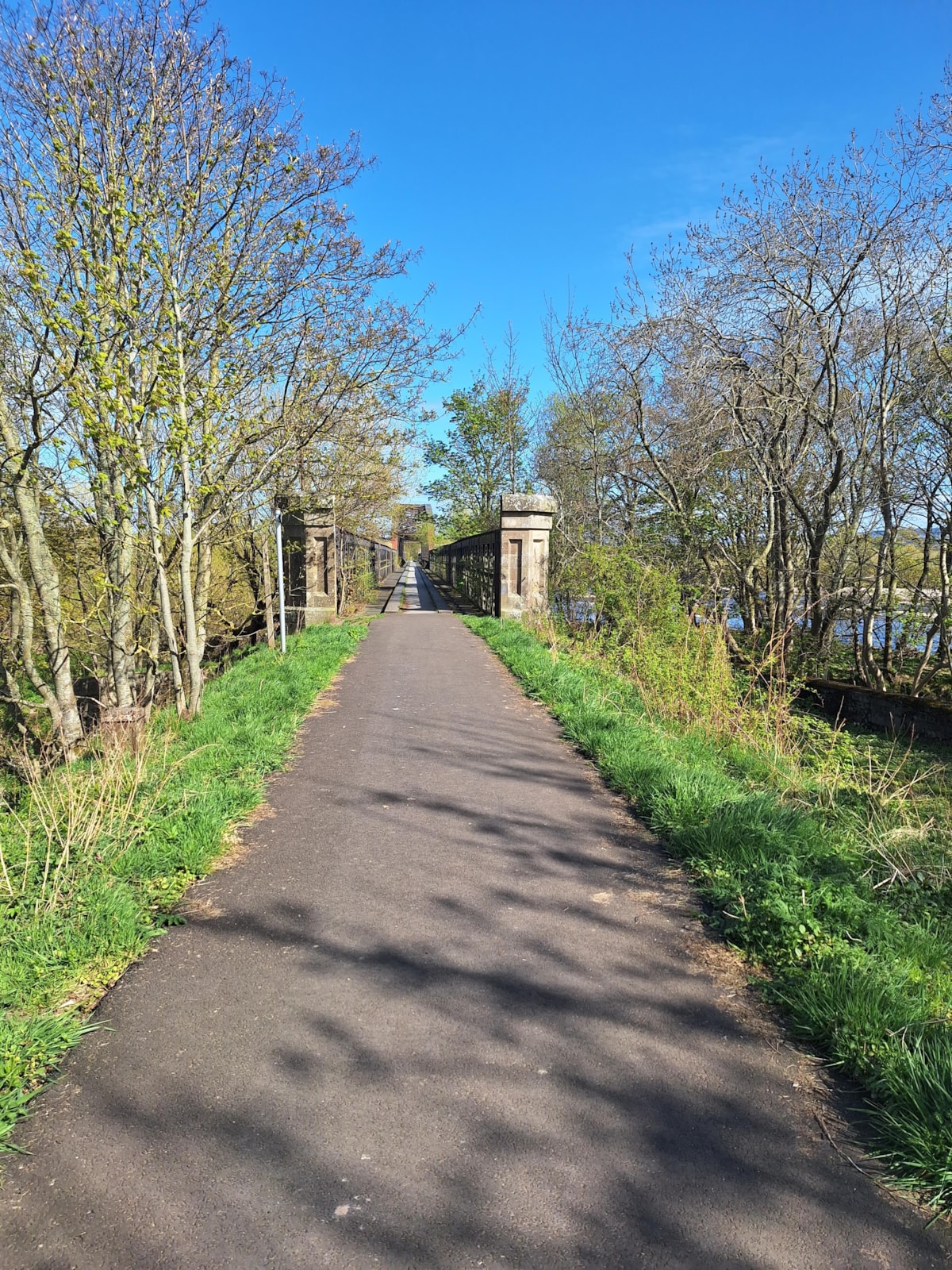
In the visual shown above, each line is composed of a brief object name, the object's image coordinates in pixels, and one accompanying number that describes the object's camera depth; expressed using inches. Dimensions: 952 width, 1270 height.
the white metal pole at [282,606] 420.5
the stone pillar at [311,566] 608.7
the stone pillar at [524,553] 607.8
